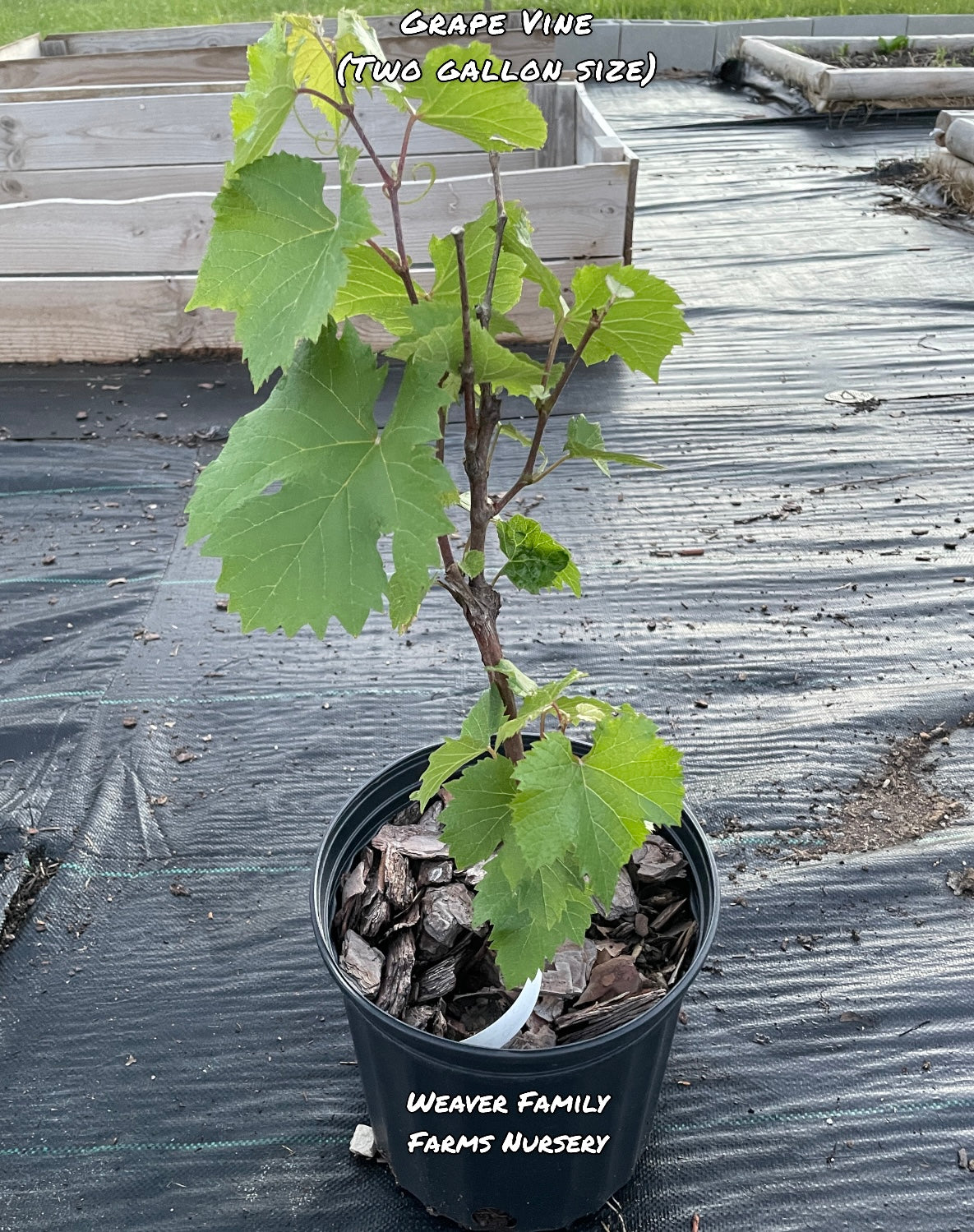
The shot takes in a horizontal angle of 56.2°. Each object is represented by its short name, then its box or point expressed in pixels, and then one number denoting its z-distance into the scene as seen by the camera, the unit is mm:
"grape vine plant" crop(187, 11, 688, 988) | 700
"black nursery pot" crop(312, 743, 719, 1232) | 1071
